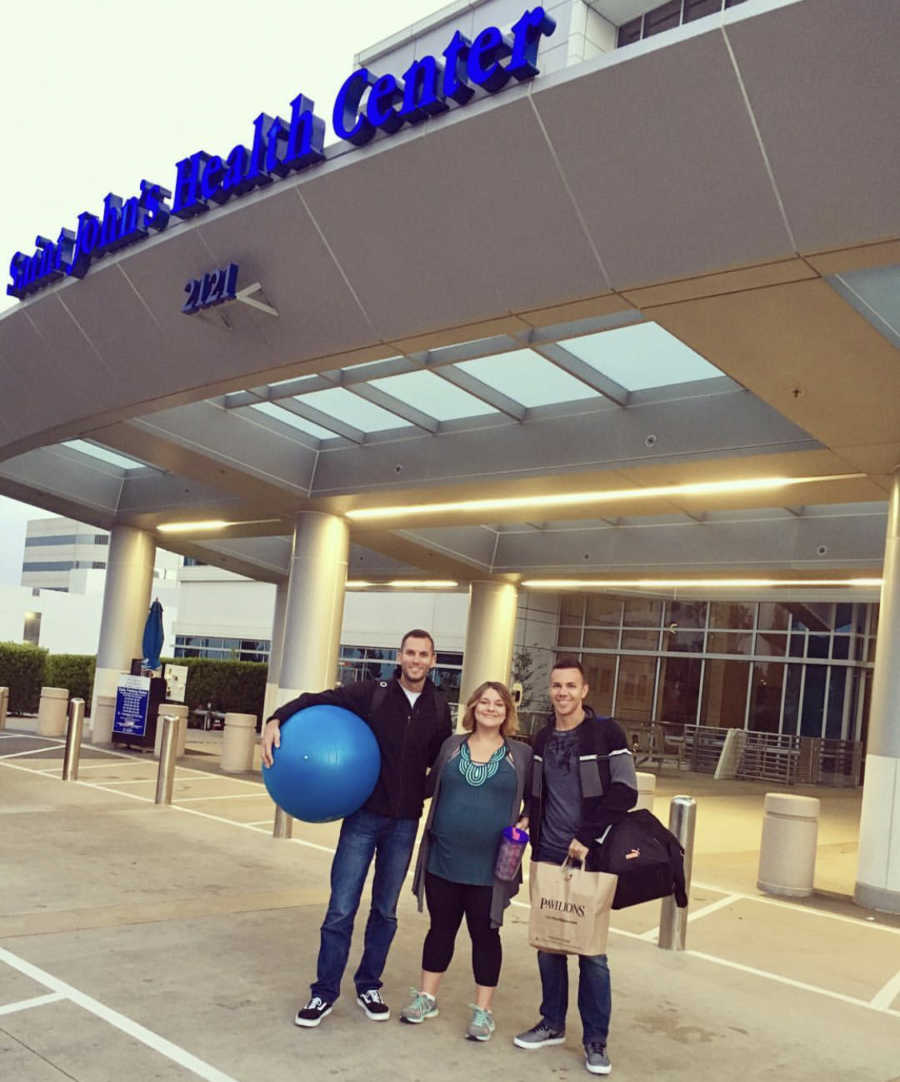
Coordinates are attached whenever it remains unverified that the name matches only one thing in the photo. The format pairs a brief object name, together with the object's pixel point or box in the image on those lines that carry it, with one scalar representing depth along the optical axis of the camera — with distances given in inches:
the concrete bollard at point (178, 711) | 732.7
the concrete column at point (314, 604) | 681.0
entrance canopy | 273.3
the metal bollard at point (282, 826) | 420.2
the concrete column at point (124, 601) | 872.3
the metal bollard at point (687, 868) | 290.2
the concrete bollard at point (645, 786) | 428.8
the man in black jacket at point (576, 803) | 191.8
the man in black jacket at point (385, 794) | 205.5
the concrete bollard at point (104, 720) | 812.0
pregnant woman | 195.3
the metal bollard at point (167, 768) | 483.5
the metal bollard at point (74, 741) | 526.0
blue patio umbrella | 822.5
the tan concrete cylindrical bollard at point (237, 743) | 666.8
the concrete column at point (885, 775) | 382.0
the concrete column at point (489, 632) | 929.5
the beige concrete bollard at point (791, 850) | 390.0
